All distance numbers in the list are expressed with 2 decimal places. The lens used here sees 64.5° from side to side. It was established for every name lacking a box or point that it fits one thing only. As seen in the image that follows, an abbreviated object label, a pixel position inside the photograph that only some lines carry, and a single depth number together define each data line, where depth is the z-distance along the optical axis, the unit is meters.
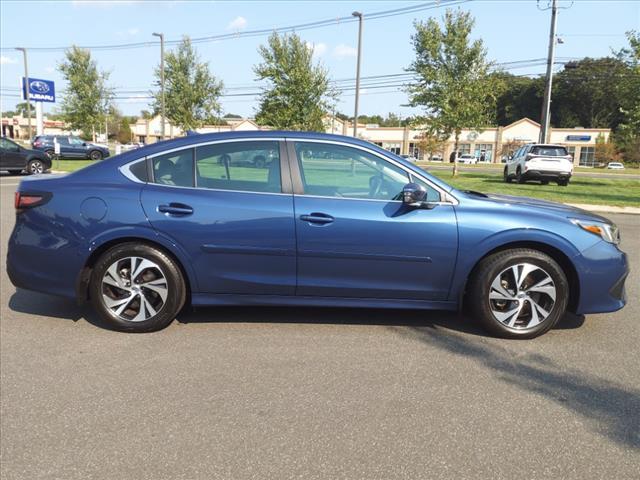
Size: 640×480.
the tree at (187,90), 33.59
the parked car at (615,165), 62.69
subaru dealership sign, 34.78
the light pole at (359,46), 28.87
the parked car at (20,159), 19.73
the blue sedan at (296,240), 3.89
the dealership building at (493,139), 74.50
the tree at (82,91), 35.09
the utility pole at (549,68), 24.88
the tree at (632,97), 19.87
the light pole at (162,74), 32.81
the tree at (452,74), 24.66
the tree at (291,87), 27.95
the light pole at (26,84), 34.75
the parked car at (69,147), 33.84
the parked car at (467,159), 68.62
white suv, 18.61
